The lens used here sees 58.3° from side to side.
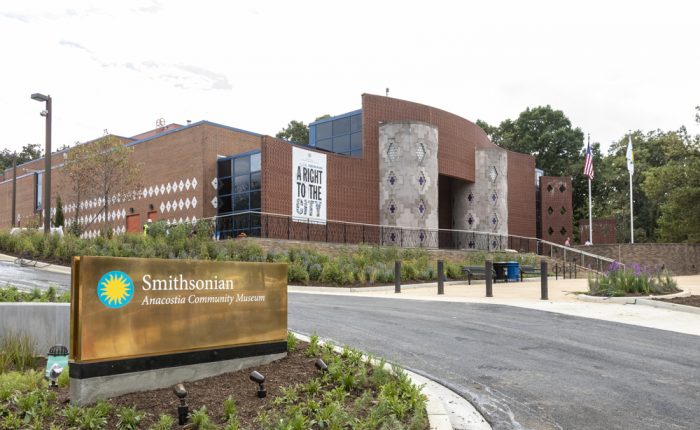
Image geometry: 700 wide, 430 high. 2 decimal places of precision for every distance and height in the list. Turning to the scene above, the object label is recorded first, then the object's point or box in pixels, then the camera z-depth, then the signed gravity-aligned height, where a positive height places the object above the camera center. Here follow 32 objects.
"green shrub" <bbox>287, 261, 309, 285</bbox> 21.58 -1.08
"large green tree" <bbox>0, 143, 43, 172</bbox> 79.31 +11.50
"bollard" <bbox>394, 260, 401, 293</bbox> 20.54 -1.12
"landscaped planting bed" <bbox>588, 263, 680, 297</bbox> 16.98 -1.16
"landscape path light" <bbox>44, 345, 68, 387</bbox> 6.55 -1.26
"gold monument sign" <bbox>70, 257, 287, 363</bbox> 5.56 -0.62
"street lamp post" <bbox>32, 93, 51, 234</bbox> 25.55 +4.00
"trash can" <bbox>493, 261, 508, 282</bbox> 26.48 -1.18
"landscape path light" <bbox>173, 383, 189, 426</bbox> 5.37 -1.41
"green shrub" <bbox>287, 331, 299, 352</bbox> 7.93 -1.26
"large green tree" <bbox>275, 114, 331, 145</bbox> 61.01 +11.05
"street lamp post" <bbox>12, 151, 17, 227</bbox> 40.66 +3.14
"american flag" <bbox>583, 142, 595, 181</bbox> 39.97 +4.83
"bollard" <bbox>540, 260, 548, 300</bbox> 17.42 -1.17
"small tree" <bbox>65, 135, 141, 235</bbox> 32.88 +4.11
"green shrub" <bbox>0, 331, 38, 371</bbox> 7.82 -1.36
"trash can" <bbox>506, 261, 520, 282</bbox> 26.69 -1.23
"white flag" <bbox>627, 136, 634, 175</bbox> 40.84 +5.41
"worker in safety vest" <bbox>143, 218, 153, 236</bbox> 25.13 +0.68
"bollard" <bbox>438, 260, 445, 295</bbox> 19.60 -1.14
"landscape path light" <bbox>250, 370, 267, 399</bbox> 5.96 -1.33
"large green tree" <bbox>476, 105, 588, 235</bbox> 62.75 +10.29
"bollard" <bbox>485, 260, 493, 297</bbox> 18.30 -1.07
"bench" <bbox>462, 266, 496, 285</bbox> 24.83 -1.12
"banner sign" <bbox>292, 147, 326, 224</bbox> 30.12 +2.82
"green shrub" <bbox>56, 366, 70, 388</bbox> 6.34 -1.37
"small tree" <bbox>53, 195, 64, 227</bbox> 36.81 +1.71
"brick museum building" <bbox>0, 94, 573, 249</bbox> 29.95 +3.24
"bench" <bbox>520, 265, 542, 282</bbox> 27.86 -1.24
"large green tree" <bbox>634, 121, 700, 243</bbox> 40.47 +3.93
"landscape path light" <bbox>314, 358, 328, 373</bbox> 6.80 -1.33
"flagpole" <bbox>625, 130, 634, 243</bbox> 40.84 +5.41
